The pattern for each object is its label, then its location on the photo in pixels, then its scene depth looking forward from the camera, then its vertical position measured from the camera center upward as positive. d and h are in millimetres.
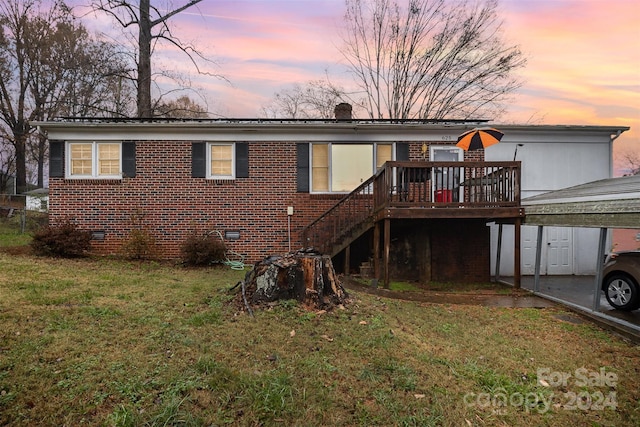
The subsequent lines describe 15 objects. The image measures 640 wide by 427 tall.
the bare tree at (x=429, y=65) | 19438 +8698
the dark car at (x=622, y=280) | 6051 -1223
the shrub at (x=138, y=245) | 8891 -984
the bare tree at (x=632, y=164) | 29892 +4423
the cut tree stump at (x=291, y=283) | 4836 -1054
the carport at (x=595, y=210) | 5219 +46
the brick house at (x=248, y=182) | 9281 +735
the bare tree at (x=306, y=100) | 22297 +7402
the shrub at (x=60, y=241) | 8562 -890
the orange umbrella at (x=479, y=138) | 7738 +1674
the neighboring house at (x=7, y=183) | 27316 +1887
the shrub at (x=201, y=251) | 8734 -1097
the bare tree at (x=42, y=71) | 22531 +9209
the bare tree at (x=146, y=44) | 16703 +8077
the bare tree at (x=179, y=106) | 18445 +6486
